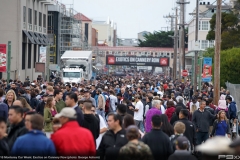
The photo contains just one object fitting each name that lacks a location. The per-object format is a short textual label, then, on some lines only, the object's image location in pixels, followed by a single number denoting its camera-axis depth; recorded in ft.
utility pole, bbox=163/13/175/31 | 342.89
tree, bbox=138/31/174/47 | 461.37
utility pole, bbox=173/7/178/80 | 257.30
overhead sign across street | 329.93
